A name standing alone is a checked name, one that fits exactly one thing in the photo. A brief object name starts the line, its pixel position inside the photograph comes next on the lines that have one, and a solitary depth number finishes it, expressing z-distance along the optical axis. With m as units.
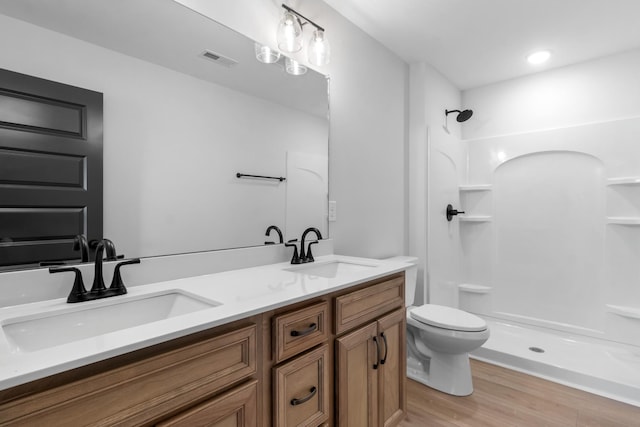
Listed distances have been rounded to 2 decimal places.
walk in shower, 2.61
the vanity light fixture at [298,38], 1.72
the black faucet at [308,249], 1.77
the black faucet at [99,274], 1.06
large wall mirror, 1.10
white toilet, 2.07
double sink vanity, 0.64
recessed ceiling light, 2.74
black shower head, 3.16
